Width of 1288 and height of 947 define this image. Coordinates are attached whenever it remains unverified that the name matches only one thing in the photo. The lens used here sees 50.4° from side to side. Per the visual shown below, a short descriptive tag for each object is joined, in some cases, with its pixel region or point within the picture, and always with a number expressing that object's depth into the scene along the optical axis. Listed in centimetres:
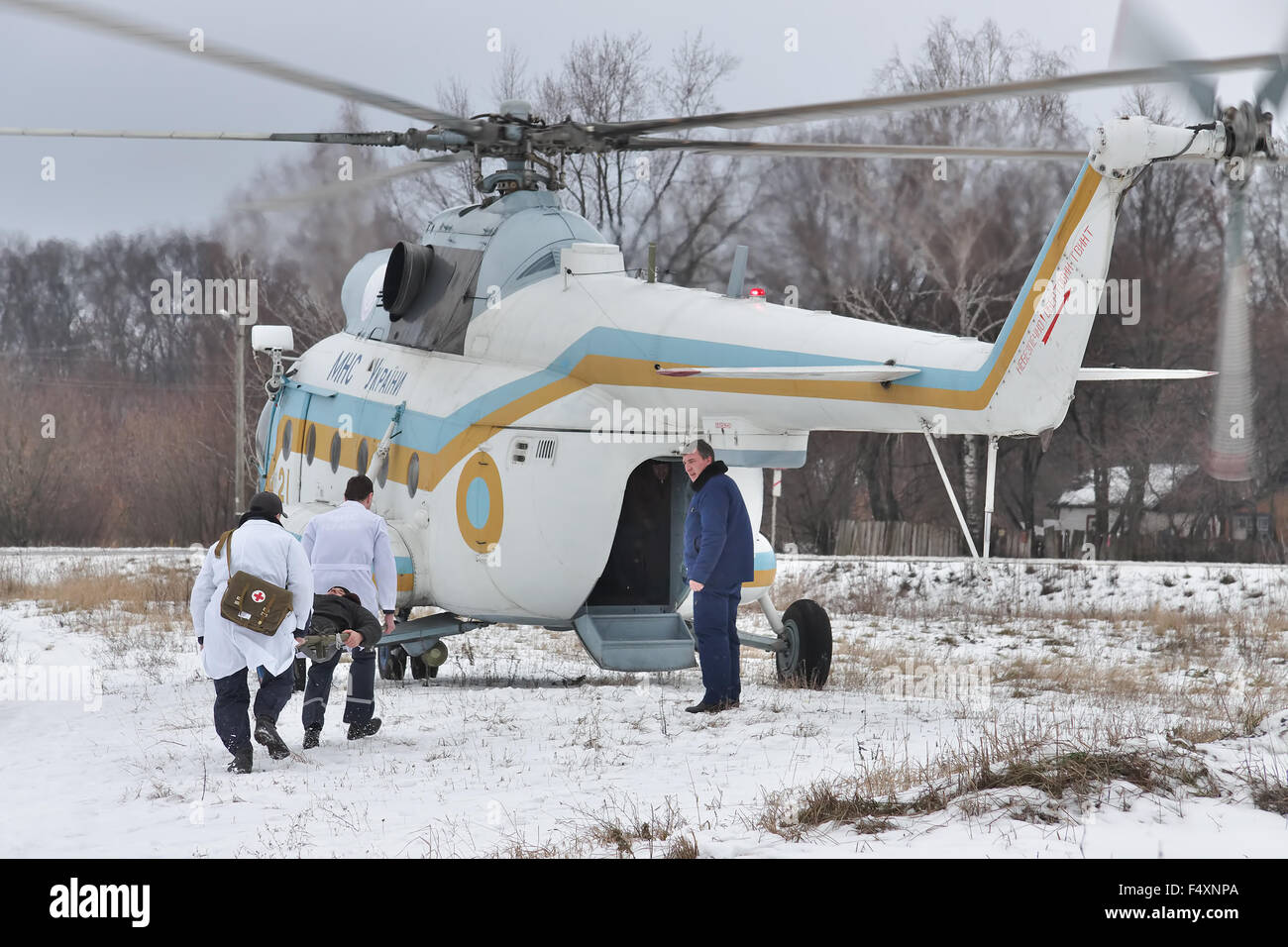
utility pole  1694
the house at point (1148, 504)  3288
